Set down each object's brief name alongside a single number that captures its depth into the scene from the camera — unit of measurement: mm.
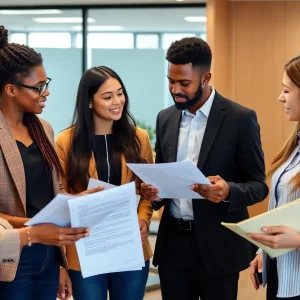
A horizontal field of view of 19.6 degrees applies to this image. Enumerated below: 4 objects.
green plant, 6440
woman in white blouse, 2433
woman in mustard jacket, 2844
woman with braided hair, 2534
